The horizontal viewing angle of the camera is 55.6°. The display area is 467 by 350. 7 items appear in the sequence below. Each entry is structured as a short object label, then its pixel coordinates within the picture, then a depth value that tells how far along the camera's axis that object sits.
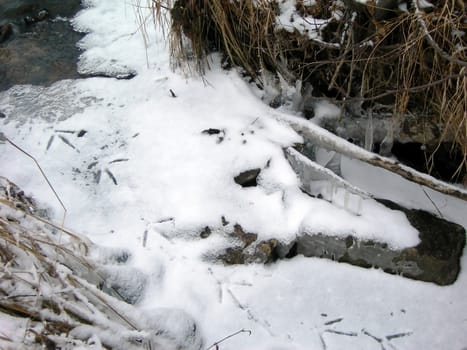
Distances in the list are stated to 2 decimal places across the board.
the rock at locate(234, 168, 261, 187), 1.79
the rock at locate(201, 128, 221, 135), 1.91
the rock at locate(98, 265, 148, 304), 1.47
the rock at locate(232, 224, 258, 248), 1.66
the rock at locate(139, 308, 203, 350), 1.37
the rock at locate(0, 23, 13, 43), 2.40
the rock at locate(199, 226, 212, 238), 1.67
